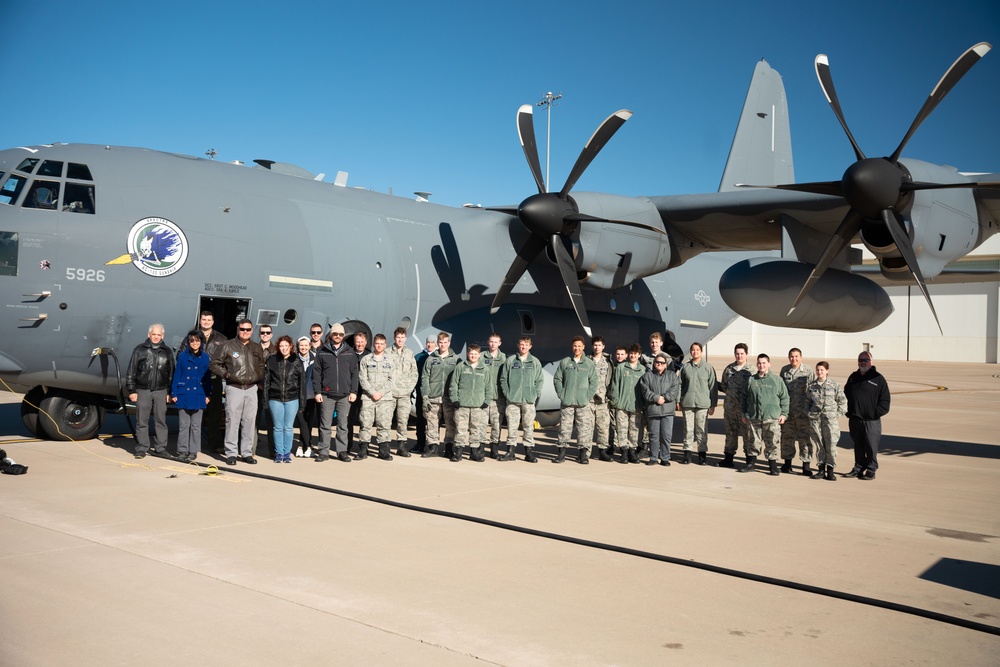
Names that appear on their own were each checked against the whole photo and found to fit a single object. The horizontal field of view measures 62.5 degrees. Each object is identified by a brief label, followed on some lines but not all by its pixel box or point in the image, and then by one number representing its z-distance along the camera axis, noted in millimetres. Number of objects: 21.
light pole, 42344
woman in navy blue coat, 10047
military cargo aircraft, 10039
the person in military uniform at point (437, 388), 11250
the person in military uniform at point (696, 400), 11383
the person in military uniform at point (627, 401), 11375
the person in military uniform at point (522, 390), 11281
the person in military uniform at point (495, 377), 11328
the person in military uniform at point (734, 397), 11000
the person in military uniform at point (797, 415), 10484
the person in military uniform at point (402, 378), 11031
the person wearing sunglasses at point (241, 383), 10117
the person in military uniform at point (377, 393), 10820
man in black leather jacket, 9977
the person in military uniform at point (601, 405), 11516
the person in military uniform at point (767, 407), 10508
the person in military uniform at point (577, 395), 11266
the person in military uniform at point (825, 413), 10180
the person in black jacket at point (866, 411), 10188
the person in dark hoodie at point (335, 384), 10617
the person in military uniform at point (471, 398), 10977
